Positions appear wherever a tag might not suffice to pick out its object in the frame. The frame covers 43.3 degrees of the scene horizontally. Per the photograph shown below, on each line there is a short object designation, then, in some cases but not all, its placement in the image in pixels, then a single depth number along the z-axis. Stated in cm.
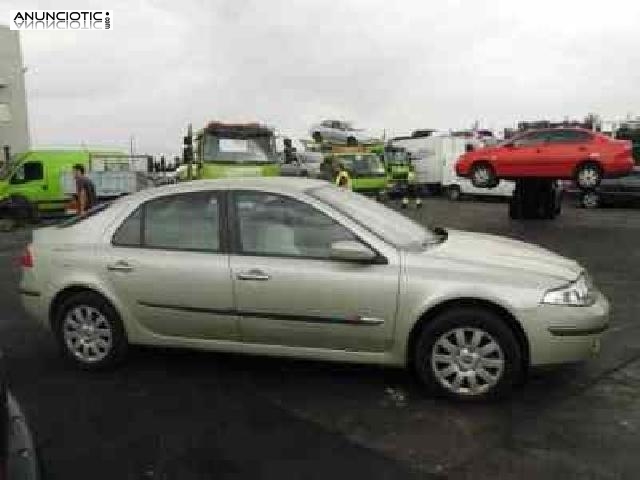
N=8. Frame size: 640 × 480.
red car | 1772
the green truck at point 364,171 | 2728
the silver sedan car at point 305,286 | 511
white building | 4362
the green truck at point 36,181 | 2106
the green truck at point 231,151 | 1855
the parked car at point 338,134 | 3855
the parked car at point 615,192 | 2275
